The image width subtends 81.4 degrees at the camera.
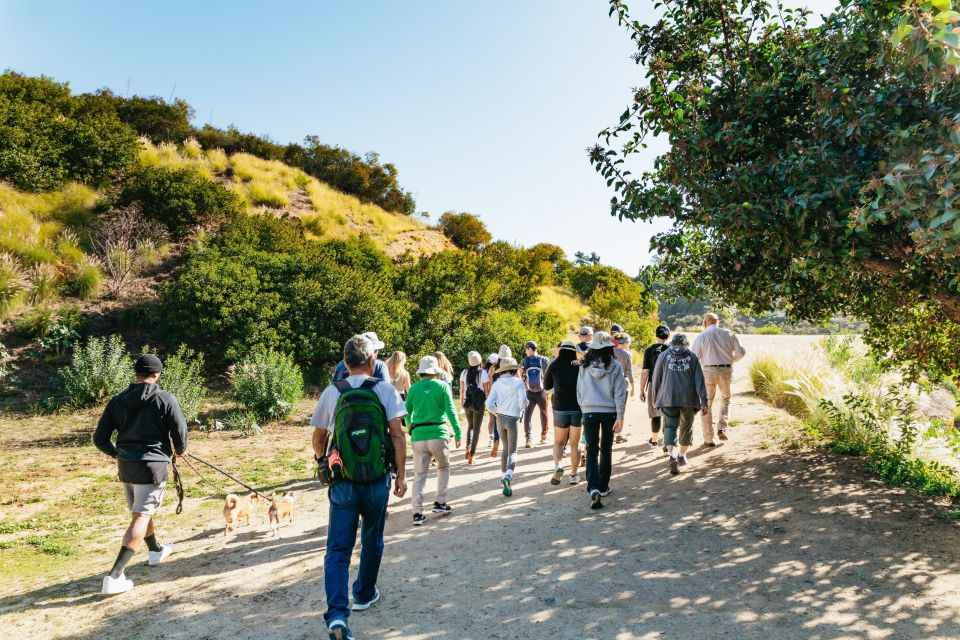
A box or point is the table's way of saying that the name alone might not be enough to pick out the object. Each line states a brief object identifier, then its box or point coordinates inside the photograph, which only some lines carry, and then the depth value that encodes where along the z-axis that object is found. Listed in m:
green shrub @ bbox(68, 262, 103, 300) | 16.03
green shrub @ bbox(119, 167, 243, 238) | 19.47
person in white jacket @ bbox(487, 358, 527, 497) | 7.36
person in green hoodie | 6.17
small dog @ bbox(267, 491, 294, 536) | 5.95
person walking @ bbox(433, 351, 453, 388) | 7.73
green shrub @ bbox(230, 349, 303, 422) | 11.54
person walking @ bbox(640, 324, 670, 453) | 8.32
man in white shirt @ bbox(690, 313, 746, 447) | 8.64
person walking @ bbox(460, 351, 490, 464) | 8.75
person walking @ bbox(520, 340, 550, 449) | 9.54
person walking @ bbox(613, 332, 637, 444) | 8.97
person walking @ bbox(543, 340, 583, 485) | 7.06
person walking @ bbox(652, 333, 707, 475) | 7.45
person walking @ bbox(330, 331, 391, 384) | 6.28
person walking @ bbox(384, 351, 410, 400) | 7.89
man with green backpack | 3.81
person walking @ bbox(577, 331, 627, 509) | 6.52
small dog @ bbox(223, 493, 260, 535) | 5.95
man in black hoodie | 4.82
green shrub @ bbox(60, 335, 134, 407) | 11.69
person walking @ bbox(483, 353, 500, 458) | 9.23
